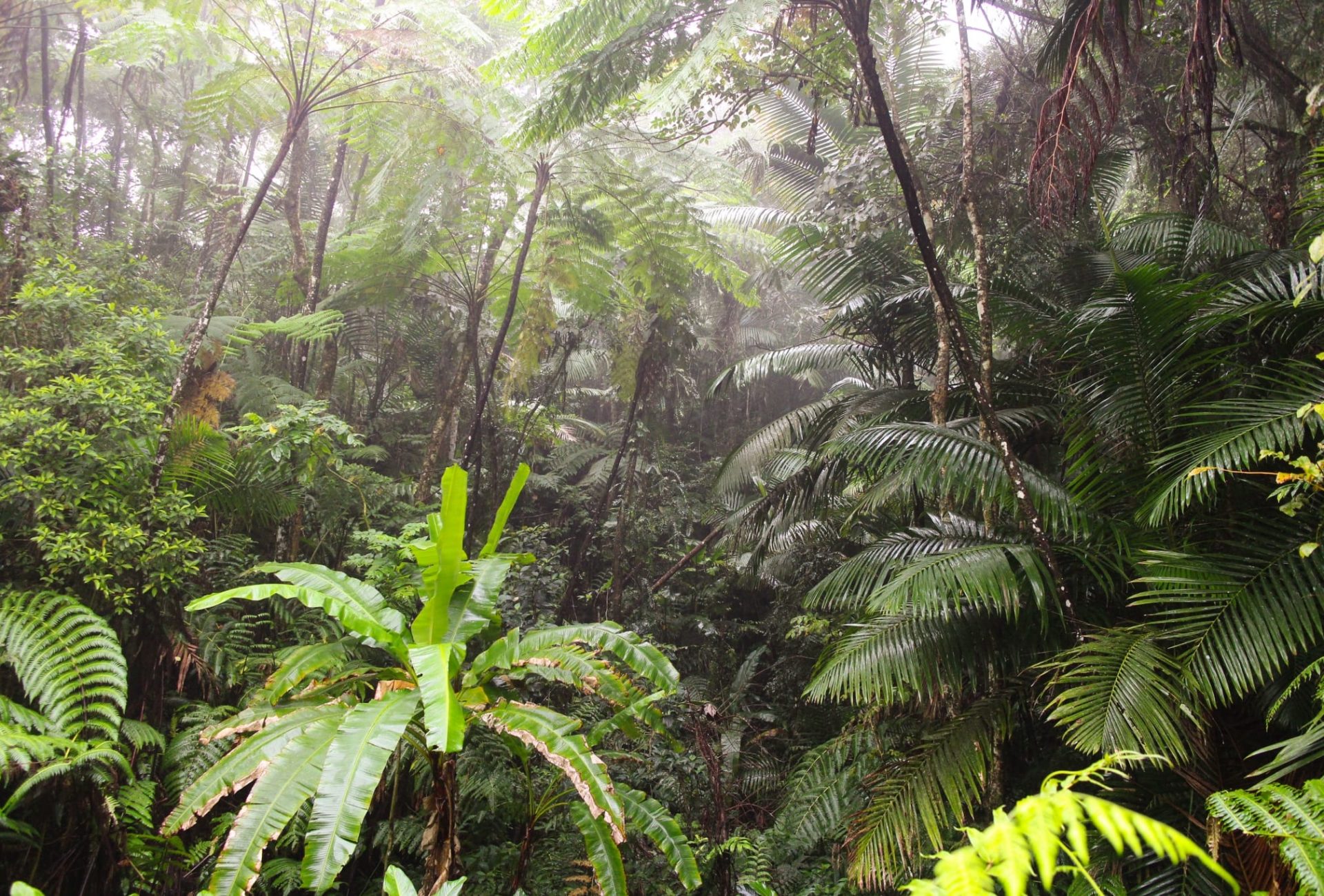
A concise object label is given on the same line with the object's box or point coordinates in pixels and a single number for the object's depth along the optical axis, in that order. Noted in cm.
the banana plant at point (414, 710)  262
